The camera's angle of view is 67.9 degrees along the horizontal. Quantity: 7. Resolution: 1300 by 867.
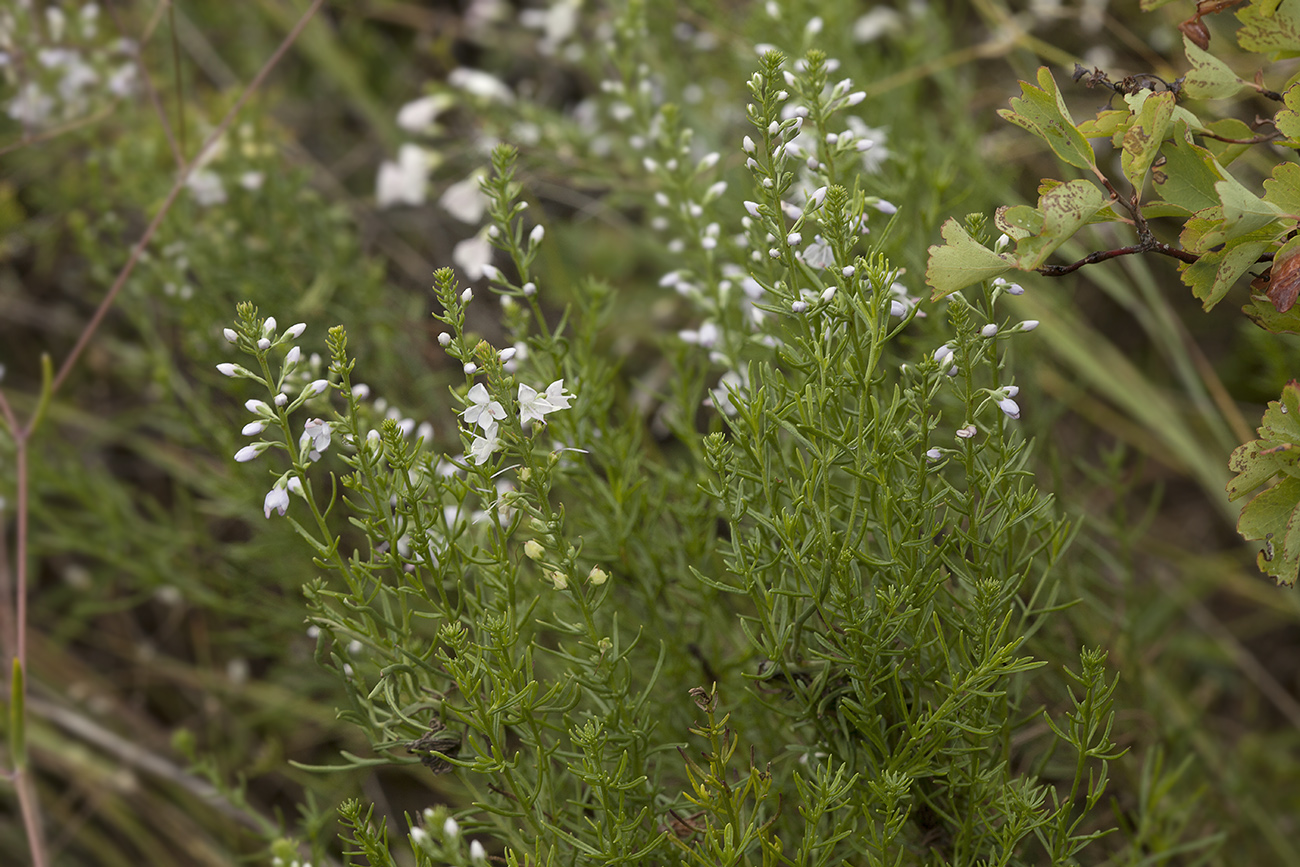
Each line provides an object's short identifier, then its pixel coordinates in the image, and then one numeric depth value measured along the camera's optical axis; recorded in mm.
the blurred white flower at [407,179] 2492
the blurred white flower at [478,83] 2438
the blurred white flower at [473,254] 2107
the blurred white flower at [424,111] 2500
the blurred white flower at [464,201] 2244
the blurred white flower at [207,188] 2199
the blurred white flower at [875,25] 2812
